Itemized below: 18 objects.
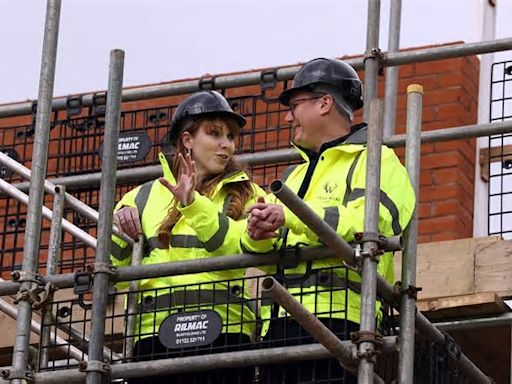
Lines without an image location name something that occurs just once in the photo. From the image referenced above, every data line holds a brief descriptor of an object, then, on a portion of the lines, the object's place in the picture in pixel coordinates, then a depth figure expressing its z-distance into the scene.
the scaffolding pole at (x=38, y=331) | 10.11
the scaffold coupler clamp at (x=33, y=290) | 9.38
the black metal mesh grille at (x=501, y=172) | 11.38
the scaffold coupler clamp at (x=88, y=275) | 9.26
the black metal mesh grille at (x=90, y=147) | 11.42
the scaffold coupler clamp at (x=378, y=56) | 10.69
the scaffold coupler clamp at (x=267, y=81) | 11.07
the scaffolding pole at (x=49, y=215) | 10.53
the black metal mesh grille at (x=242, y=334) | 8.92
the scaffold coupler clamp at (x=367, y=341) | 8.52
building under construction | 8.82
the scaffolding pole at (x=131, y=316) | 9.47
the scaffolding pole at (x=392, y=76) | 11.20
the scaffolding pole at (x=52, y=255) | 9.58
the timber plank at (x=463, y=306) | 10.62
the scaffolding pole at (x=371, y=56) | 10.49
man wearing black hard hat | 8.86
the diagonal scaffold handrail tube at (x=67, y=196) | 10.53
